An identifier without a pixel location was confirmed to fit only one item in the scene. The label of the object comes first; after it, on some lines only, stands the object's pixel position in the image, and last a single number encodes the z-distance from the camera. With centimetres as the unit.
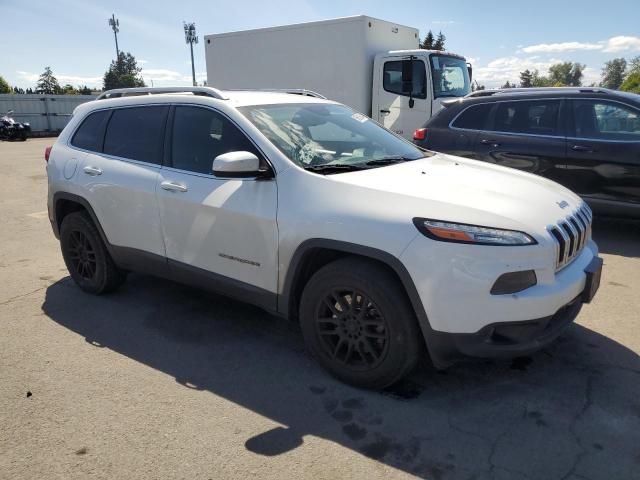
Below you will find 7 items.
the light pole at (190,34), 5956
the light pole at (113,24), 6912
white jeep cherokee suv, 260
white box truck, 1048
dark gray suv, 575
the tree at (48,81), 7794
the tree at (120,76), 7238
